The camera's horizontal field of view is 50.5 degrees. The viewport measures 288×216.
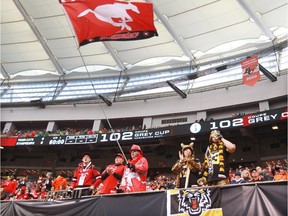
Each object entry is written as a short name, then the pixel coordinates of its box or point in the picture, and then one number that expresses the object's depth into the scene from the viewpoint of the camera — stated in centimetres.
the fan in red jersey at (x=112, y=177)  591
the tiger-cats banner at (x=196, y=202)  385
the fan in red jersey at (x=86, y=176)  641
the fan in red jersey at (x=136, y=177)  545
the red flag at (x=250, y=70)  1650
